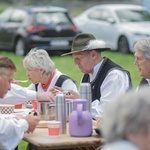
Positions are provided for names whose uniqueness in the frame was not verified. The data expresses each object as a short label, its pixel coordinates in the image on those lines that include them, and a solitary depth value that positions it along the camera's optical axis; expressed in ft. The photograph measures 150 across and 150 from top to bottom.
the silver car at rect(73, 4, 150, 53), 73.61
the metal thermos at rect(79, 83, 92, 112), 20.04
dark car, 72.84
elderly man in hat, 22.90
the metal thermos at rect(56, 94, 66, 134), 19.30
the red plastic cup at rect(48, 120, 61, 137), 19.16
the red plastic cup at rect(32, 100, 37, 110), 23.50
